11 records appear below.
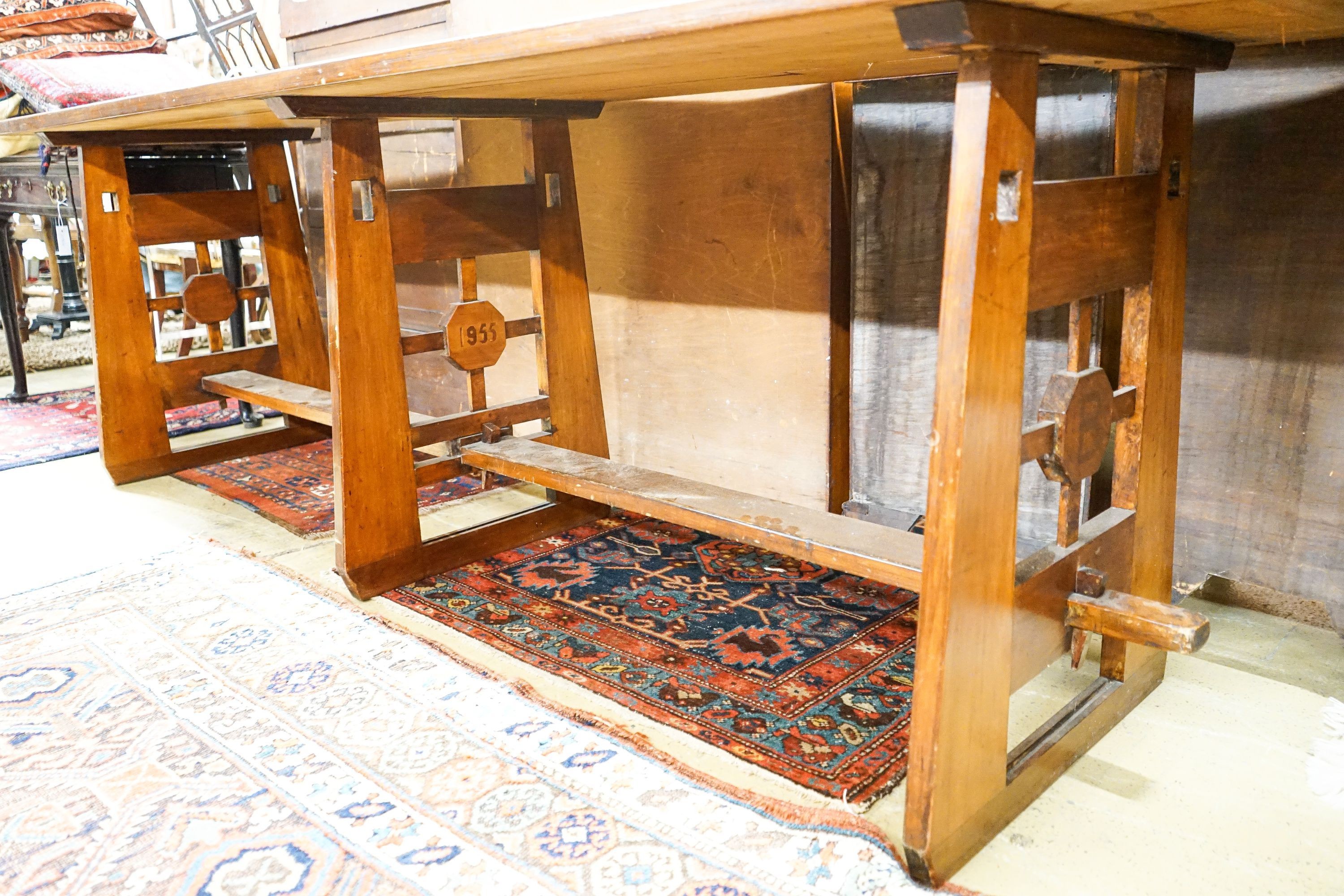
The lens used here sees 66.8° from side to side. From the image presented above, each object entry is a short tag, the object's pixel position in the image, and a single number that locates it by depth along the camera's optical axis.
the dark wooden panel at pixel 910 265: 1.75
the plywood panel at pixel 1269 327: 1.57
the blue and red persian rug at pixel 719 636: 1.47
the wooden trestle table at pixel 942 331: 1.07
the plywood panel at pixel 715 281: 2.09
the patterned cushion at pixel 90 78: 2.96
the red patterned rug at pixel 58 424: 3.16
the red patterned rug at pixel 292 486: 2.53
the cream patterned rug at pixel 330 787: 1.19
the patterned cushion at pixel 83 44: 3.30
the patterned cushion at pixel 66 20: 3.44
